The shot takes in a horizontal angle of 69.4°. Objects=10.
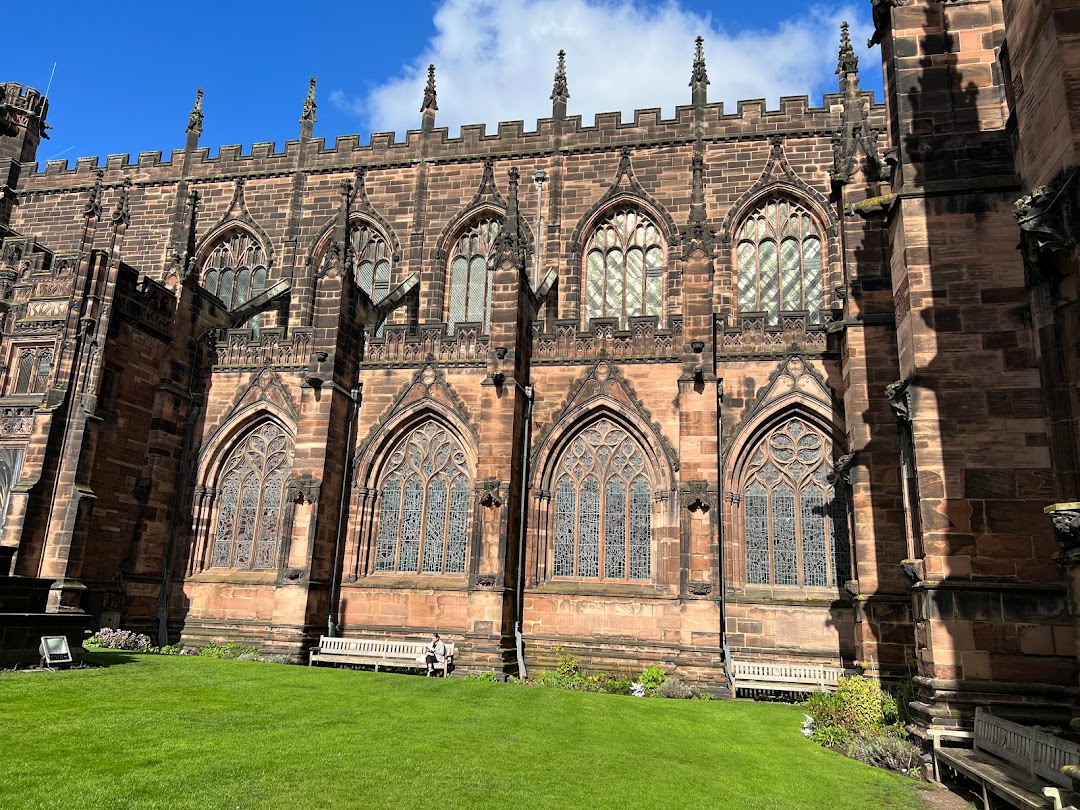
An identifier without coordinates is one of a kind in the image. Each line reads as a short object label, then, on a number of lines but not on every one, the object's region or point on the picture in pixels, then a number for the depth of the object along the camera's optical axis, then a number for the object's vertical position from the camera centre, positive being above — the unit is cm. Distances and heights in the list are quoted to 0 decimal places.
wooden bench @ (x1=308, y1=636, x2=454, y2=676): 1859 -155
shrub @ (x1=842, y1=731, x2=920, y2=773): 1080 -202
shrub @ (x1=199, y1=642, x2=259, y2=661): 1966 -169
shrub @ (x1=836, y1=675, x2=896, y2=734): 1241 -157
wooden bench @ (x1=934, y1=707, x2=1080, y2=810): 746 -163
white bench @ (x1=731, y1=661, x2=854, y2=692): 1673 -158
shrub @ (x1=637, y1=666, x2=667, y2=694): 1725 -175
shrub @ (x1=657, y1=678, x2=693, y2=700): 1686 -193
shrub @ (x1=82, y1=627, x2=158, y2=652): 1947 -155
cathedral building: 1141 +435
